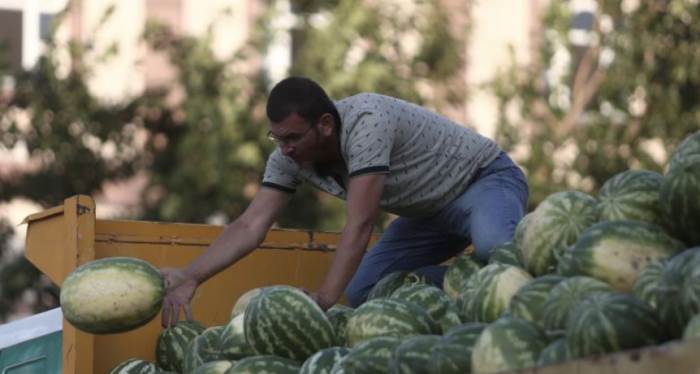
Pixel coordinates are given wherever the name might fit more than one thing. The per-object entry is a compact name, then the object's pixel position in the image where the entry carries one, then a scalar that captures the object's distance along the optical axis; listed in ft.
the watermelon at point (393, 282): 36.04
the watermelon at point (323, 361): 26.52
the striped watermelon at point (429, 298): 30.02
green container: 36.60
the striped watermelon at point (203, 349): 31.18
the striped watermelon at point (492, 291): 26.52
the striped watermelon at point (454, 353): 23.78
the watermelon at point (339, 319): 29.95
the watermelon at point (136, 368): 33.07
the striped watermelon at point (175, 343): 34.50
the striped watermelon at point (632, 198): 26.75
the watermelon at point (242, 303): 34.52
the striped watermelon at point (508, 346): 22.83
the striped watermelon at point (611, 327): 21.80
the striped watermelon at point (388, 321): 28.01
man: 35.03
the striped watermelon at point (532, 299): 24.39
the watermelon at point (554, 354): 22.14
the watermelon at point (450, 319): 28.66
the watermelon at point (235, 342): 30.16
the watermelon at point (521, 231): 29.32
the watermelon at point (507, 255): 29.57
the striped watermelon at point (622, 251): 24.86
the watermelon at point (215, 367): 29.12
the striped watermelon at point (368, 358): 25.42
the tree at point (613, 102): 84.56
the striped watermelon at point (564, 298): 23.26
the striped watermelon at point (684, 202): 24.83
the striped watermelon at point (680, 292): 21.66
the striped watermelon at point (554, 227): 27.64
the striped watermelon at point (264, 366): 27.68
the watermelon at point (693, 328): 20.77
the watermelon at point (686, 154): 25.37
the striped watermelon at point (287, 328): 29.11
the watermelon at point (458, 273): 33.98
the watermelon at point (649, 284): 23.11
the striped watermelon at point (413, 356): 24.27
